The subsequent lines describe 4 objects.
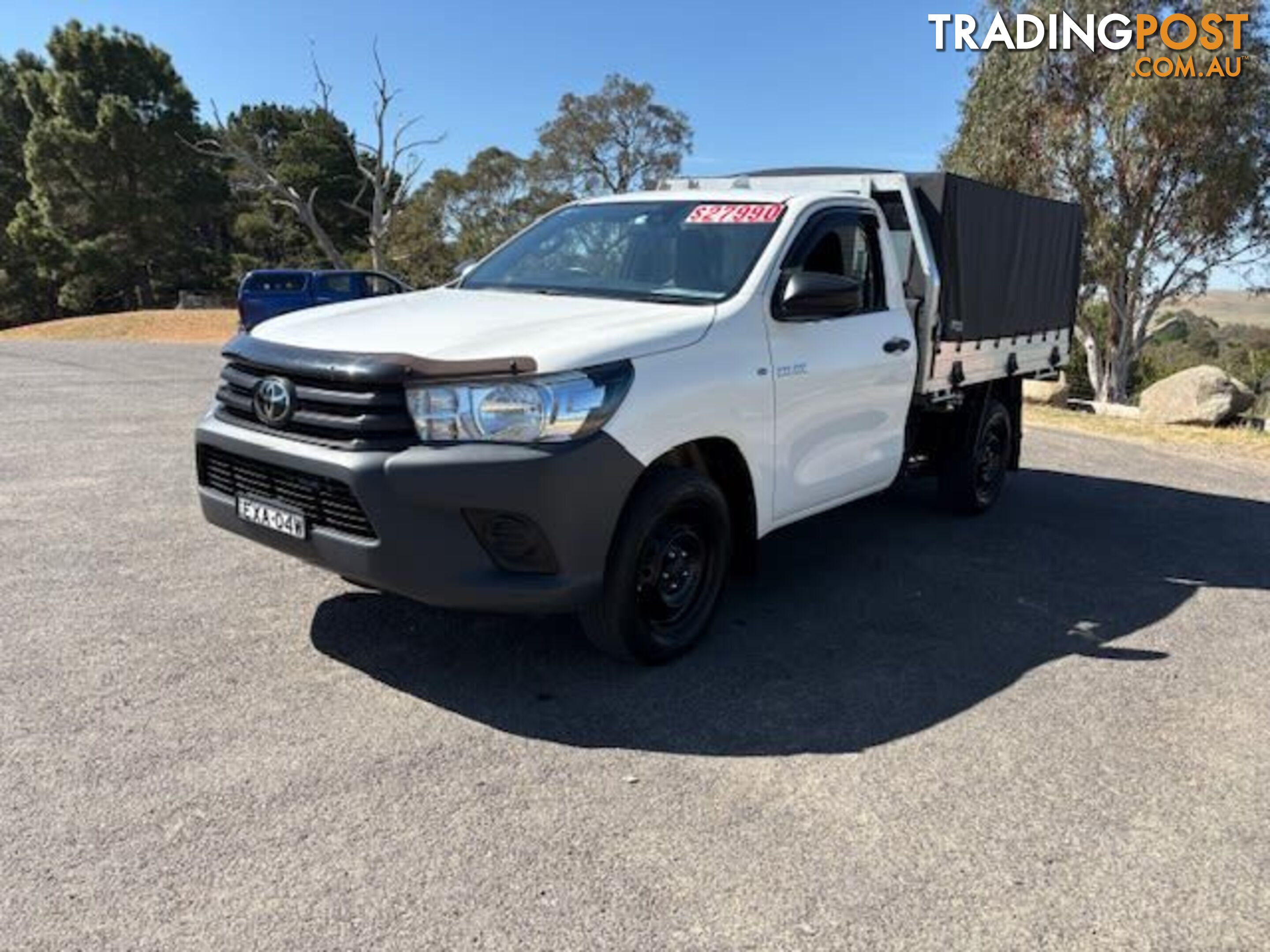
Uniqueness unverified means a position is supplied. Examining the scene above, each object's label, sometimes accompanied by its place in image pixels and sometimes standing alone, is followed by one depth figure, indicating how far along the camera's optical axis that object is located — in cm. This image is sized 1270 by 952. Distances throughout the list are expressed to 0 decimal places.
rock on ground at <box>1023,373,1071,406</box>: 1593
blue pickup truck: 1939
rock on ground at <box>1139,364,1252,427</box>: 1382
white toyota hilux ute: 340
